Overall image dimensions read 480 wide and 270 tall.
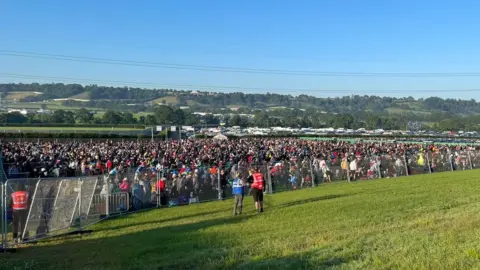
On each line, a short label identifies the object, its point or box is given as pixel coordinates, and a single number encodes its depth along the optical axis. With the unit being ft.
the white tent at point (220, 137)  222.22
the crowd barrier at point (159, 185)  47.57
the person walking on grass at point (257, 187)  61.62
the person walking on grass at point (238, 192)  61.67
